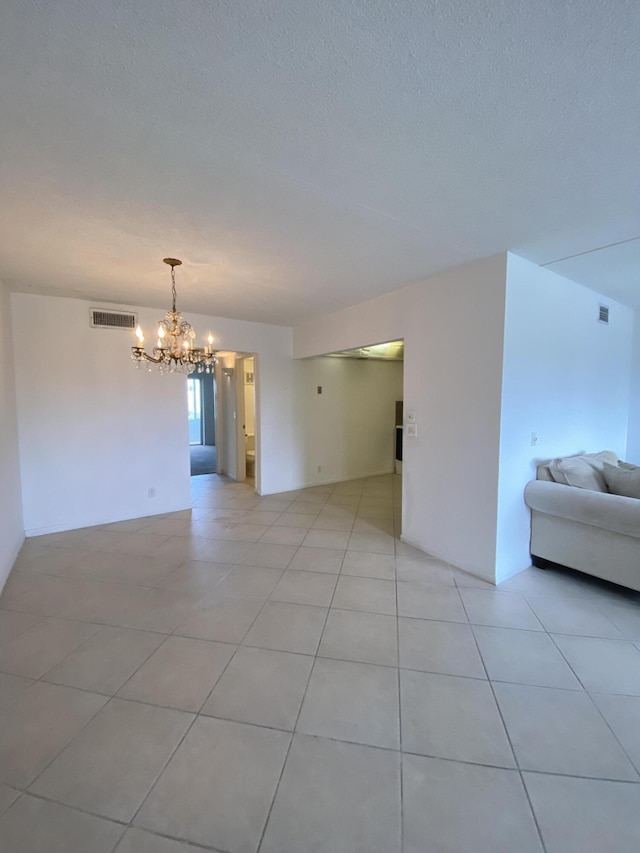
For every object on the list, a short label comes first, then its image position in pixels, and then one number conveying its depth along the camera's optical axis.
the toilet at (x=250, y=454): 6.76
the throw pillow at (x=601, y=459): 3.14
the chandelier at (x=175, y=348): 3.03
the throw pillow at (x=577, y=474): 2.90
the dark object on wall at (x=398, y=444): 6.77
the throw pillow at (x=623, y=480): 2.86
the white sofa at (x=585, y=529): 2.50
